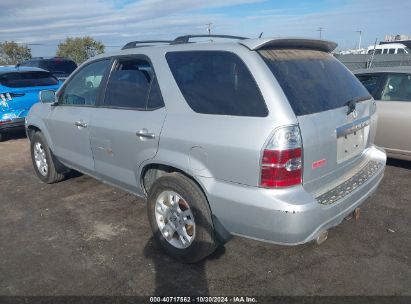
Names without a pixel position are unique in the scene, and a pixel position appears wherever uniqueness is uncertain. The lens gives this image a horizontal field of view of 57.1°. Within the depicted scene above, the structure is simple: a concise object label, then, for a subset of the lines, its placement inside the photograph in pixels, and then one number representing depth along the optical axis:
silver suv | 2.59
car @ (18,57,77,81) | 12.87
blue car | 7.57
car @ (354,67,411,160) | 5.23
